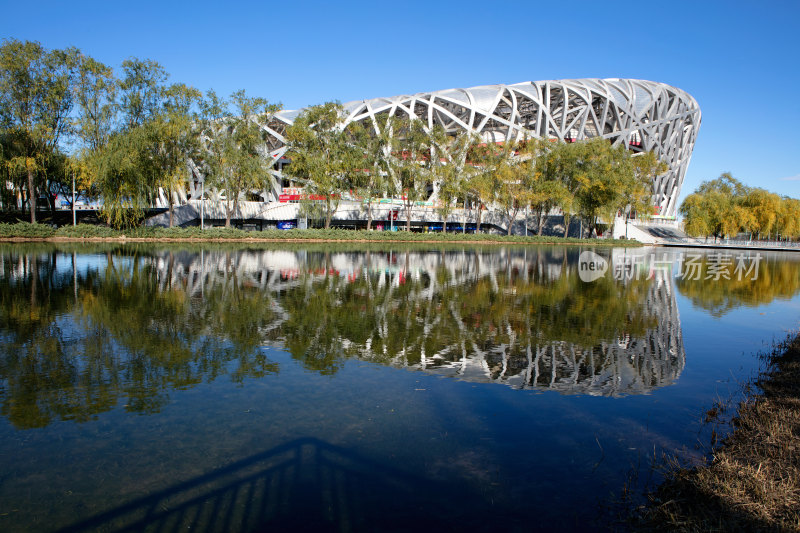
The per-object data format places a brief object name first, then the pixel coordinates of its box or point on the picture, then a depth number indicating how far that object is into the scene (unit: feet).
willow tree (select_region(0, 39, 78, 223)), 116.06
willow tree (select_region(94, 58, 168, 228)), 120.78
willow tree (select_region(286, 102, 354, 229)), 147.02
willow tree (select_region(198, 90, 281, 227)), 138.62
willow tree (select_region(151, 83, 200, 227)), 126.93
